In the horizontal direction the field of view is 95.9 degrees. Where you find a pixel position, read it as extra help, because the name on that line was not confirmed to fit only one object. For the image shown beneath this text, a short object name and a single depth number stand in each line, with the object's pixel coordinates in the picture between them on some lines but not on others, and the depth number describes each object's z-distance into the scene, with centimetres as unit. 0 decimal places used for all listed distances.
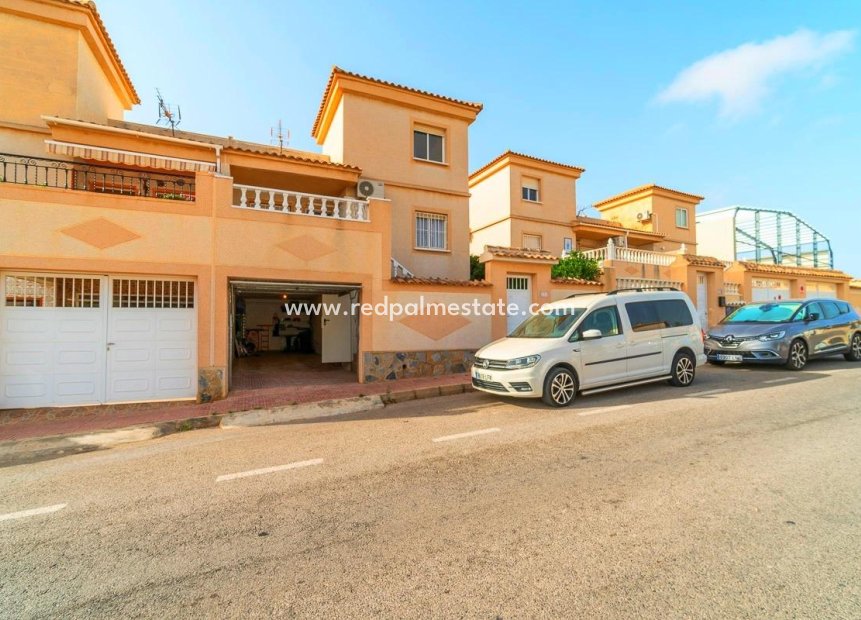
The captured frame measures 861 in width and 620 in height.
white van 656
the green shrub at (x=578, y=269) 1404
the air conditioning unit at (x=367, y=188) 1123
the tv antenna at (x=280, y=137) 1476
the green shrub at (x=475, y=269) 1484
